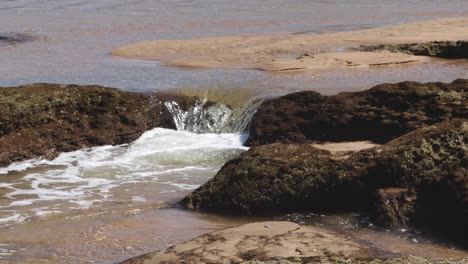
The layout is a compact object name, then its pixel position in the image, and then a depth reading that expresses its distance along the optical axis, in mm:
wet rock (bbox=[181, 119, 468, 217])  10266
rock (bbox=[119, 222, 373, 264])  8311
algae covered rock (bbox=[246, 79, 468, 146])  13382
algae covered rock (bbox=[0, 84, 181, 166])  14502
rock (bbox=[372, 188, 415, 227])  9792
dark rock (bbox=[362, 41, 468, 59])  21563
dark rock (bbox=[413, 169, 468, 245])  9419
